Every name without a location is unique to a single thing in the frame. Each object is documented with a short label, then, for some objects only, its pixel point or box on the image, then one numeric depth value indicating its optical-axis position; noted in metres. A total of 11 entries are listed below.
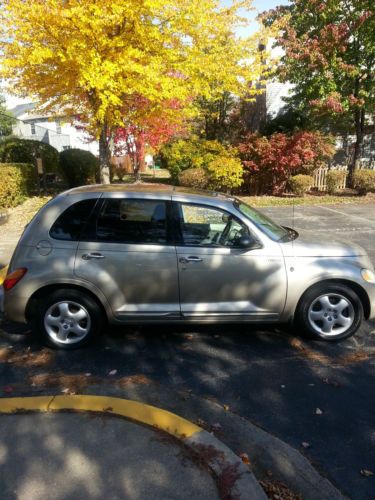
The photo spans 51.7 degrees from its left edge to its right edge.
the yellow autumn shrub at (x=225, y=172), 13.70
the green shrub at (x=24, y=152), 13.77
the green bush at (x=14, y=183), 10.51
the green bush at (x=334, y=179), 14.89
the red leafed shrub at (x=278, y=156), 14.04
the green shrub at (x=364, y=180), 14.32
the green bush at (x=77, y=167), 15.26
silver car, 3.77
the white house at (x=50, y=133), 38.41
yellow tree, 7.93
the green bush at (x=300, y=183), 14.22
